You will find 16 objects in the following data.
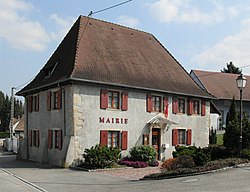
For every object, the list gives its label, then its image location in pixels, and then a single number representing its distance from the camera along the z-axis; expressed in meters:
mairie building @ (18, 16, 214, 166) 24.44
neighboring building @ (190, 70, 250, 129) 48.91
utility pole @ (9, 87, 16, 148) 46.28
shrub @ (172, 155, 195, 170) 18.03
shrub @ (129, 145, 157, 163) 25.44
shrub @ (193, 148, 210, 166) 18.27
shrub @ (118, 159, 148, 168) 24.19
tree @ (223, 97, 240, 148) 21.11
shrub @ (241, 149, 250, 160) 19.56
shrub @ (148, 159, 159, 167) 25.19
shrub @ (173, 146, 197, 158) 25.56
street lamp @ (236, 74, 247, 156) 19.47
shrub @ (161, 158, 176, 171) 18.08
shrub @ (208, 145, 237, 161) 21.12
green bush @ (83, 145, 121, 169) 22.64
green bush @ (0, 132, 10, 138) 82.50
